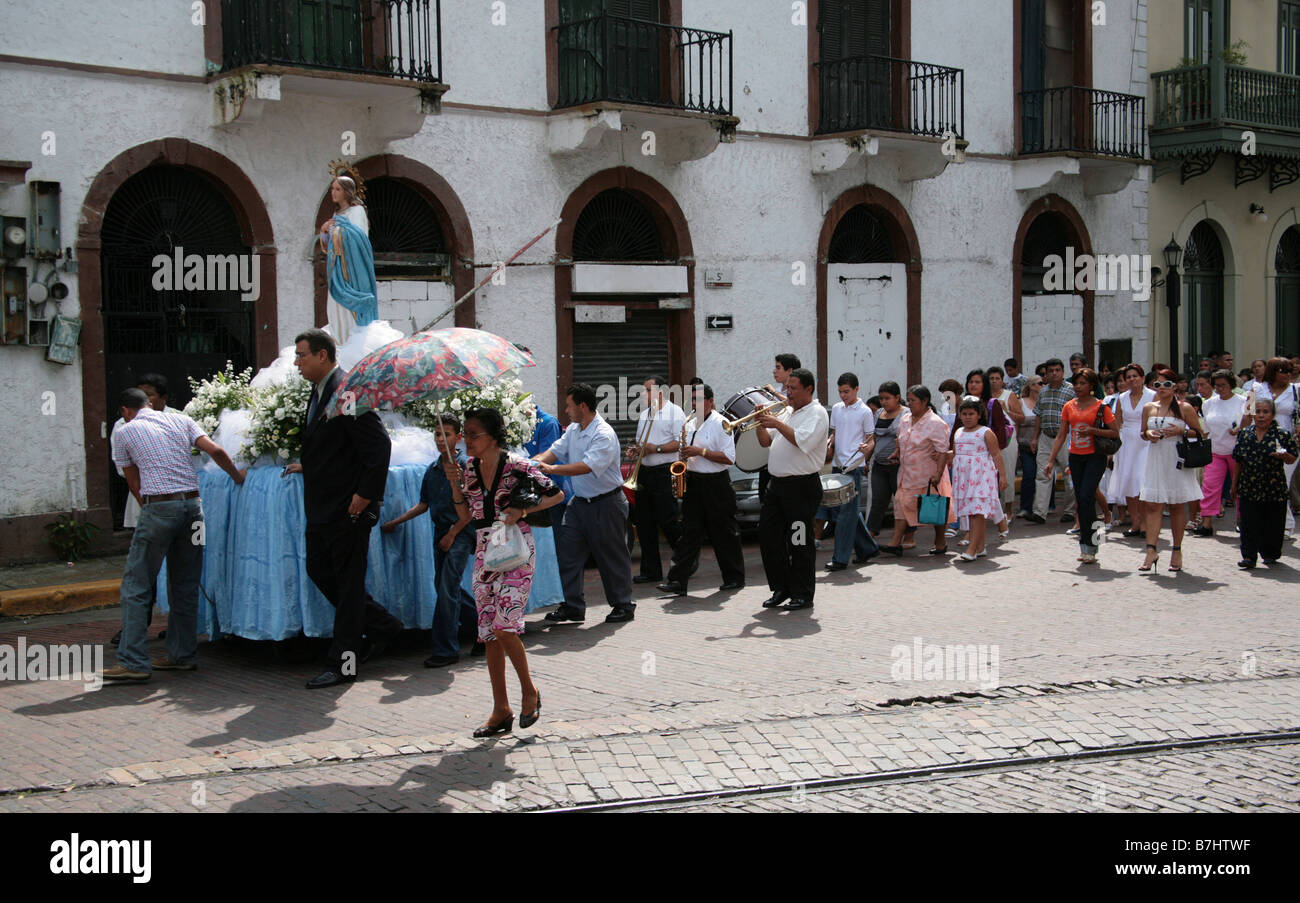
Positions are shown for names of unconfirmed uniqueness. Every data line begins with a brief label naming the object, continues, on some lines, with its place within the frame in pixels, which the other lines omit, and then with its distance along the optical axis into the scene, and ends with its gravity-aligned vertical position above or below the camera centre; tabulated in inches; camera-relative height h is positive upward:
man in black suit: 327.6 -27.4
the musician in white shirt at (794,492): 420.8 -36.1
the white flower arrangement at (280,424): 358.9 -11.3
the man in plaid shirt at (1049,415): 636.7 -21.1
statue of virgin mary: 404.8 +34.5
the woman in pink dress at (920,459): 535.8 -33.7
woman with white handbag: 278.1 -32.8
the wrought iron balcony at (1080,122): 898.1 +158.6
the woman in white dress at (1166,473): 494.0 -37.3
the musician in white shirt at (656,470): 487.2 -33.3
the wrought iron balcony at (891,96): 790.5 +158.0
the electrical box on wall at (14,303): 526.6 +30.0
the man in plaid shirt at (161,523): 340.2 -34.7
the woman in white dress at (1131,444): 530.6 -29.2
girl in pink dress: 531.8 -39.6
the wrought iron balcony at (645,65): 693.9 +156.1
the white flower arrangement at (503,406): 367.6 -7.8
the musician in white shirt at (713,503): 470.2 -43.3
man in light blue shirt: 407.2 -43.5
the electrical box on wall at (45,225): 532.1 +59.7
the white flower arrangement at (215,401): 392.5 -5.8
